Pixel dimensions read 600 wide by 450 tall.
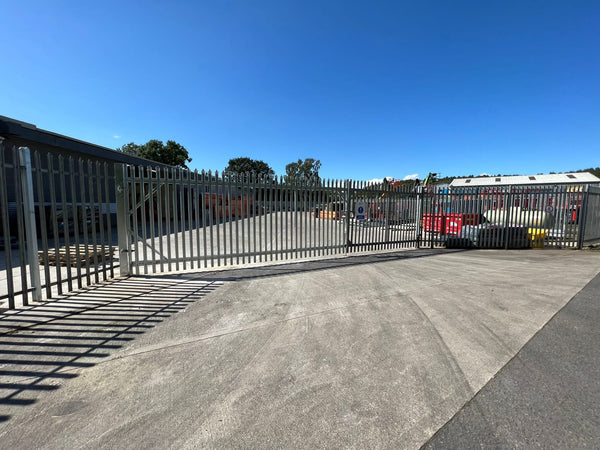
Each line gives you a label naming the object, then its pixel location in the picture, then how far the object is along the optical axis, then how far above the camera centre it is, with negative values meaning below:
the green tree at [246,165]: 65.69 +9.76
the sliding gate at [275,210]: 5.55 -0.15
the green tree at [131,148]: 48.27 +10.20
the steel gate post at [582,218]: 9.77 -0.45
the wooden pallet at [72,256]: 6.33 -1.31
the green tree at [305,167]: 63.54 +8.92
